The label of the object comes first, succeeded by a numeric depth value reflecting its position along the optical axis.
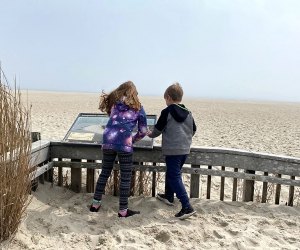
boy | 2.94
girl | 2.86
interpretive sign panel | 3.29
